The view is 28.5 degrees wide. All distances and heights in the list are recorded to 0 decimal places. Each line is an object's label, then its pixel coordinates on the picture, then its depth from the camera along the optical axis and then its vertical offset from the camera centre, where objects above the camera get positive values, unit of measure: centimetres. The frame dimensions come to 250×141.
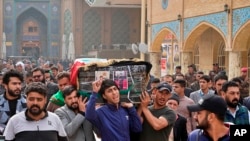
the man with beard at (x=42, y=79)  751 -39
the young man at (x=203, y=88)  761 -53
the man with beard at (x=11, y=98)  497 -45
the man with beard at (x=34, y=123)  406 -58
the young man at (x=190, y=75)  1199 -53
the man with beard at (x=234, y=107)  489 -54
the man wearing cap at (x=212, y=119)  338 -45
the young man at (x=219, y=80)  679 -36
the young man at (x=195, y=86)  969 -64
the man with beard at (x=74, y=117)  464 -60
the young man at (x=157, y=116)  460 -59
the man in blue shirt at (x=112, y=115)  443 -56
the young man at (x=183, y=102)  615 -65
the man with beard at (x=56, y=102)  533 -52
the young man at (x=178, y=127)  577 -86
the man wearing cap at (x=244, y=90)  686 -50
